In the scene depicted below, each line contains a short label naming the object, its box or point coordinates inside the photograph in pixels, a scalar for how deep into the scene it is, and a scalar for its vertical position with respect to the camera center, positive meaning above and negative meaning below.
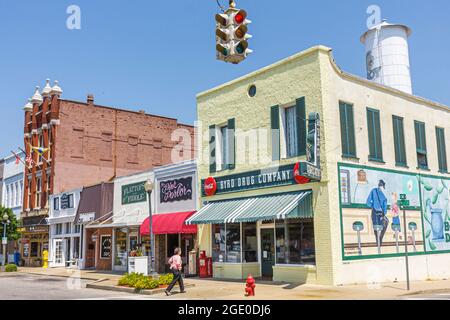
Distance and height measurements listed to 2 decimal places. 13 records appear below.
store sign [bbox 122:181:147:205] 29.61 +2.80
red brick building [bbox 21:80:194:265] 40.86 +8.01
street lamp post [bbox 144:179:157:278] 20.05 +2.13
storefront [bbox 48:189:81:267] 36.59 +0.78
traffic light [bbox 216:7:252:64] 10.22 +4.13
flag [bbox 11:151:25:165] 44.19 +7.53
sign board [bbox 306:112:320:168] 18.75 +3.55
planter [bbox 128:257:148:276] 20.67 -1.08
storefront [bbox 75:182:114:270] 32.50 +0.99
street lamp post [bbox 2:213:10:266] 35.31 +1.44
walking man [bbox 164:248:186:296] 16.98 -1.07
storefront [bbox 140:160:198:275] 25.29 +1.44
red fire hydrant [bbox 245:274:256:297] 15.91 -1.65
